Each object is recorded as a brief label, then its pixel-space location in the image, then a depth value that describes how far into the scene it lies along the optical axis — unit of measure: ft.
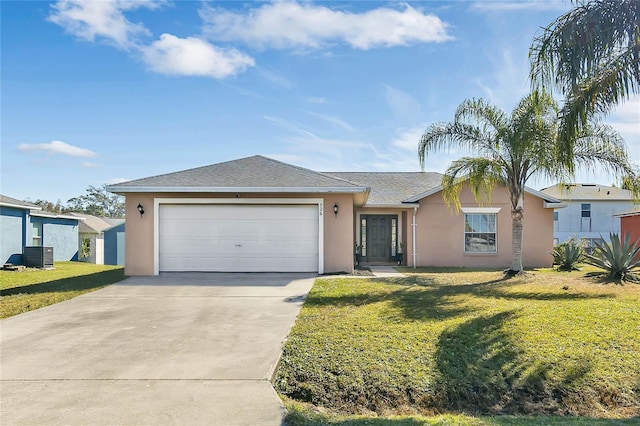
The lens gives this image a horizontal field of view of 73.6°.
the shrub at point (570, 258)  49.93
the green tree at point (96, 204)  204.74
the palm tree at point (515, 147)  37.37
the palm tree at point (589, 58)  21.54
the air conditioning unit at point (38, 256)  60.64
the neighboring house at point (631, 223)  68.64
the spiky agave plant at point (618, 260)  36.19
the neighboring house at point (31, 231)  60.59
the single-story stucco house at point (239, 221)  44.09
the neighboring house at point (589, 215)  101.30
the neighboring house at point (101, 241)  92.07
